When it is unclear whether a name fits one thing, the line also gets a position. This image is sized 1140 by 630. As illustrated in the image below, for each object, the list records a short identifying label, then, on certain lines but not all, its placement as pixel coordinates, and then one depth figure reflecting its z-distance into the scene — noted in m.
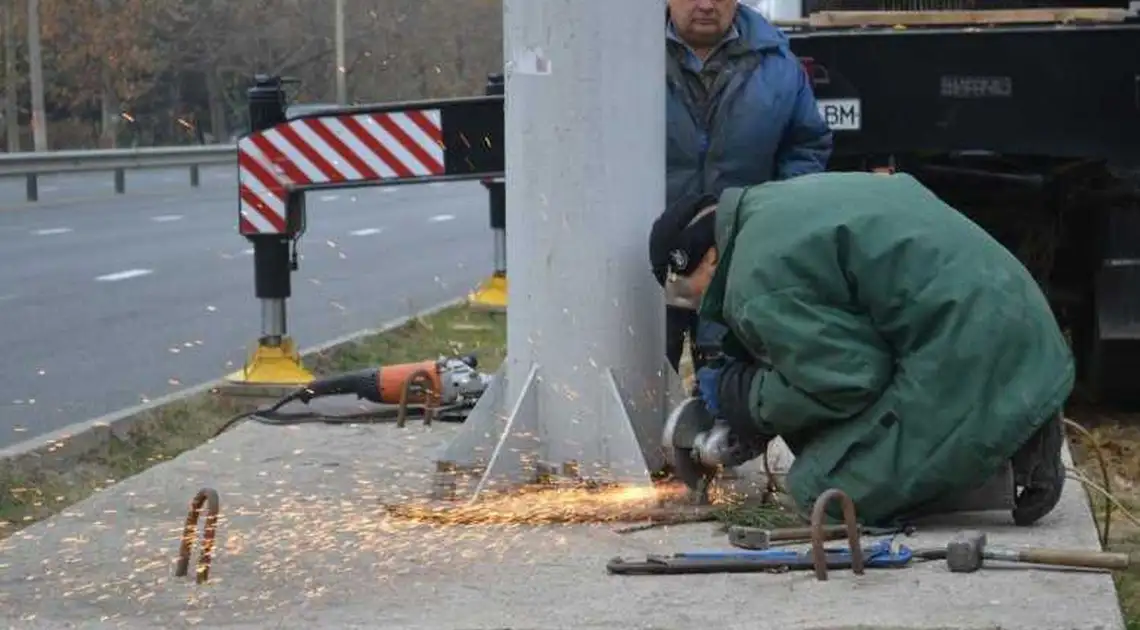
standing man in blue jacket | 12.36
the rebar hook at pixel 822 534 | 9.16
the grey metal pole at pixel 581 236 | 11.09
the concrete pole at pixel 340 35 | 88.89
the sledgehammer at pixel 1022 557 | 9.20
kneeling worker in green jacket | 9.61
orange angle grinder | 14.31
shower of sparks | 10.73
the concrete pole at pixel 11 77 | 88.19
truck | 14.64
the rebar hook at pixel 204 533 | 9.76
